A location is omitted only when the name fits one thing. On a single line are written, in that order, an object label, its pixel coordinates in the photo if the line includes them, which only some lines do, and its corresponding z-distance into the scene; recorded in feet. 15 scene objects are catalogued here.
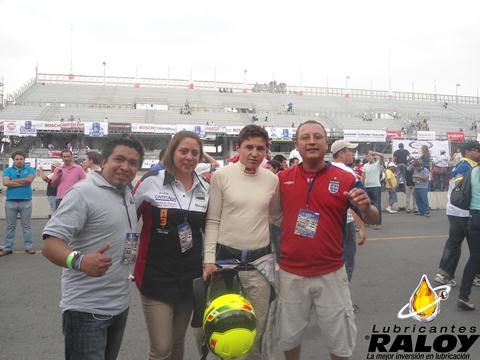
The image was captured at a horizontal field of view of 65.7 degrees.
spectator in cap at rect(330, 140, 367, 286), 13.10
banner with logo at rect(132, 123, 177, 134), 91.61
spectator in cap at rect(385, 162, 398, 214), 37.29
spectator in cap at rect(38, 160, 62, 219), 29.40
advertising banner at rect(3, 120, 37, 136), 82.94
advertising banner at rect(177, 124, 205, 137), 90.38
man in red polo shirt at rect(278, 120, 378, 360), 7.98
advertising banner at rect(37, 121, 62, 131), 85.60
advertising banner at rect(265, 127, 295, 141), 91.97
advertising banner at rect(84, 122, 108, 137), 85.60
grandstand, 105.50
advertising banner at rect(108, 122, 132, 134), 89.15
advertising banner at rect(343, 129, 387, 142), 96.48
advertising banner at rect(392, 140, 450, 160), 61.87
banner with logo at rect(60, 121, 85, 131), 87.04
